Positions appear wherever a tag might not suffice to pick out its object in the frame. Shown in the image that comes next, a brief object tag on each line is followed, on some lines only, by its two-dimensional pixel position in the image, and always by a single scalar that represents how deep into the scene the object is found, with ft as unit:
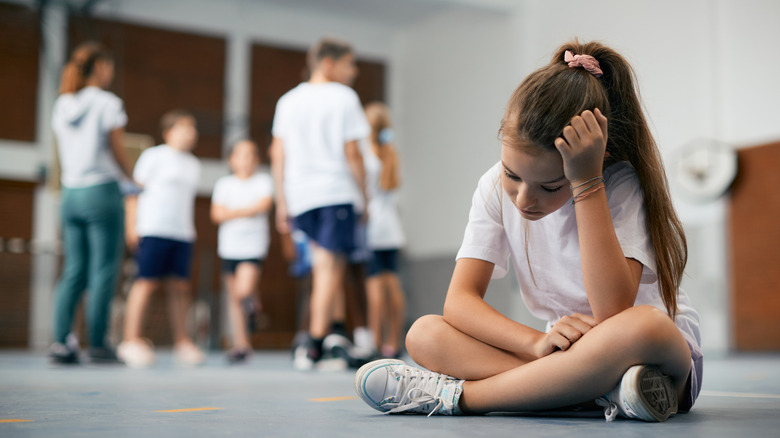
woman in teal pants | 10.54
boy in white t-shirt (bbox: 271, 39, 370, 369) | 10.08
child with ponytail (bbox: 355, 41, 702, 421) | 3.67
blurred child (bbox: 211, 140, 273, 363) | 13.12
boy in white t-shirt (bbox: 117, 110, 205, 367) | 11.76
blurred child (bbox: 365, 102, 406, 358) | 13.21
